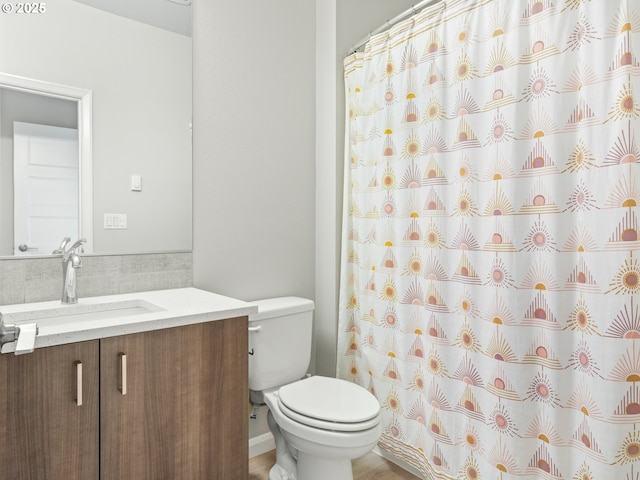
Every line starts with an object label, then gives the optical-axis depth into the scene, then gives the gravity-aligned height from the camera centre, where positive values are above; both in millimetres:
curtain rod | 1721 +964
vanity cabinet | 1103 -533
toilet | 1511 -677
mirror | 1500 +504
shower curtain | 1153 -10
